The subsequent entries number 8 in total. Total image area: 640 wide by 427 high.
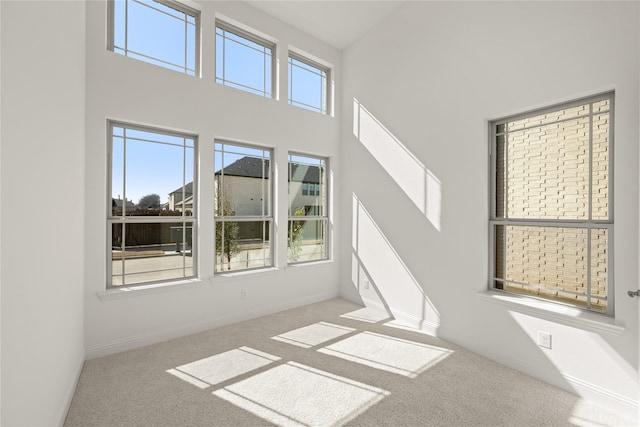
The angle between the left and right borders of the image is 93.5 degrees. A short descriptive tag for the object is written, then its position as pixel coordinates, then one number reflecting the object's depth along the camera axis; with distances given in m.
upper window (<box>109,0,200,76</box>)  3.07
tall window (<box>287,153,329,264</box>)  4.46
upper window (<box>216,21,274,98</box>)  3.75
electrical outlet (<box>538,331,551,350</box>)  2.46
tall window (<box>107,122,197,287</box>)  3.06
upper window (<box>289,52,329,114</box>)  4.46
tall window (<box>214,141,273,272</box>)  3.76
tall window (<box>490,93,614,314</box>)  2.33
